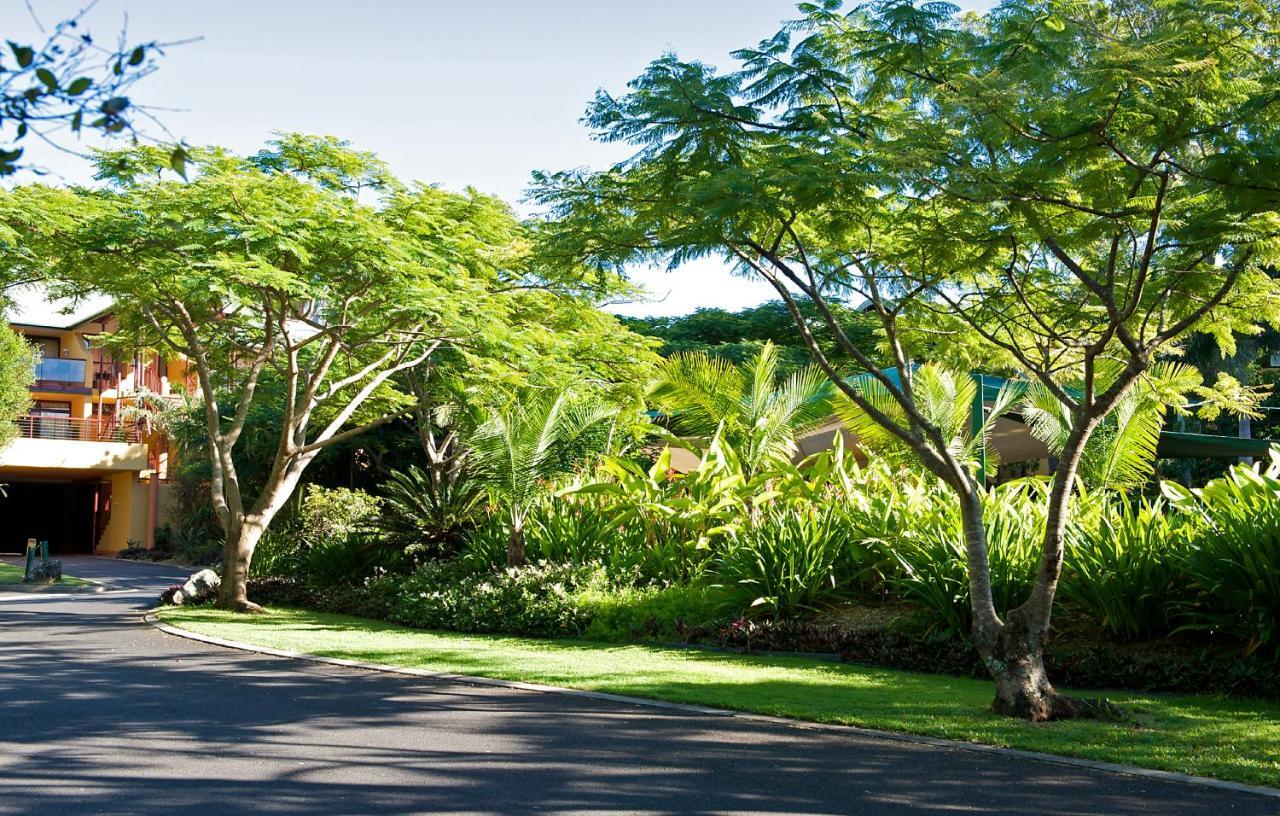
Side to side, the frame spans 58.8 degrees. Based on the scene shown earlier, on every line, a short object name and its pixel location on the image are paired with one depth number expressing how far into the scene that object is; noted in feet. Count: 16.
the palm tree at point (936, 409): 51.34
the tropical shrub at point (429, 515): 60.54
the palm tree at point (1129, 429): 46.85
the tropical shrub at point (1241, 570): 30.94
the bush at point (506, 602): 47.14
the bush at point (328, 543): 64.23
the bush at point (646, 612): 44.42
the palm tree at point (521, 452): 53.88
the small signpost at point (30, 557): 86.17
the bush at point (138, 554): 122.52
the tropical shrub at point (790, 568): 42.98
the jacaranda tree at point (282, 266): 45.11
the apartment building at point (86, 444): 137.90
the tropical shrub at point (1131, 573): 34.17
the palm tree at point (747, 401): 54.39
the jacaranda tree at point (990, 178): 26.03
